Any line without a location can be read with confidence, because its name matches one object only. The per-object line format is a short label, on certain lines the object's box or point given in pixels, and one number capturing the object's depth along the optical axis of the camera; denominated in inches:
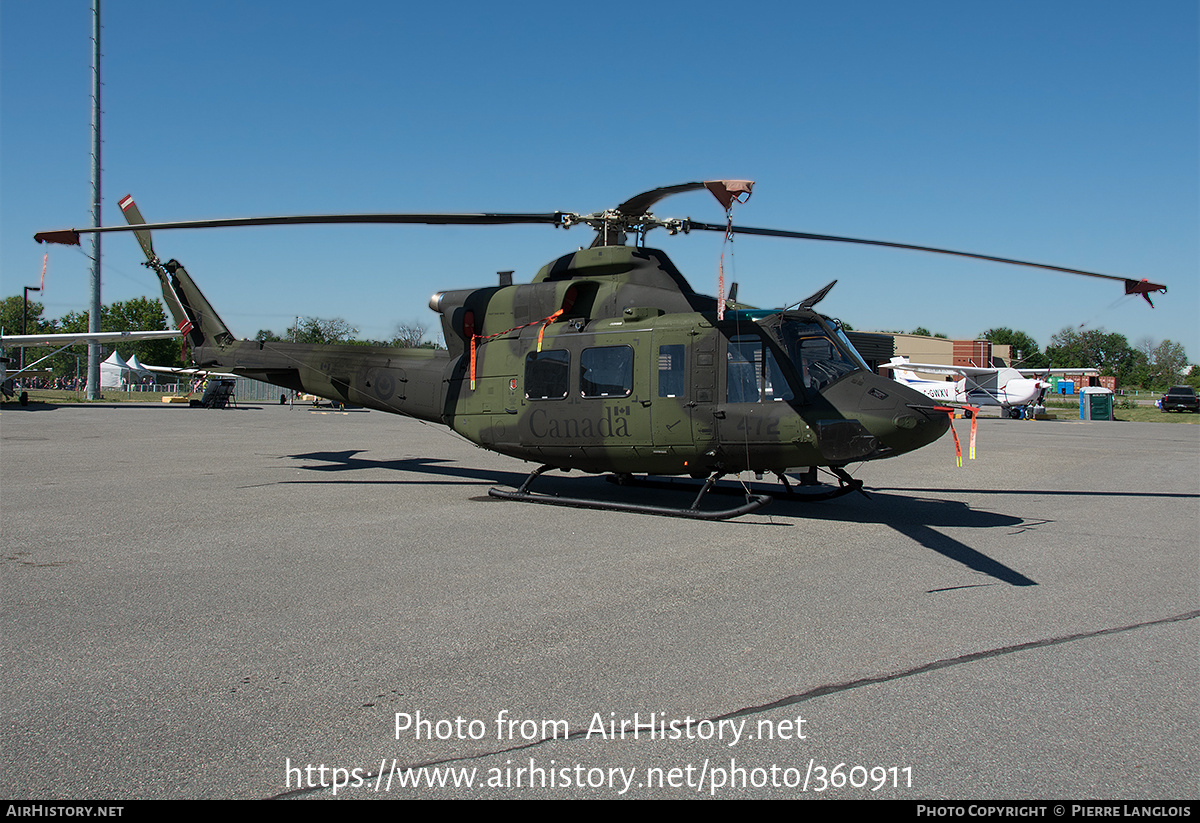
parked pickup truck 1957.4
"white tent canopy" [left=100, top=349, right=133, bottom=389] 2532.0
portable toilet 1651.1
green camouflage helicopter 320.2
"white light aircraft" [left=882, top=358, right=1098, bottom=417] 1601.9
